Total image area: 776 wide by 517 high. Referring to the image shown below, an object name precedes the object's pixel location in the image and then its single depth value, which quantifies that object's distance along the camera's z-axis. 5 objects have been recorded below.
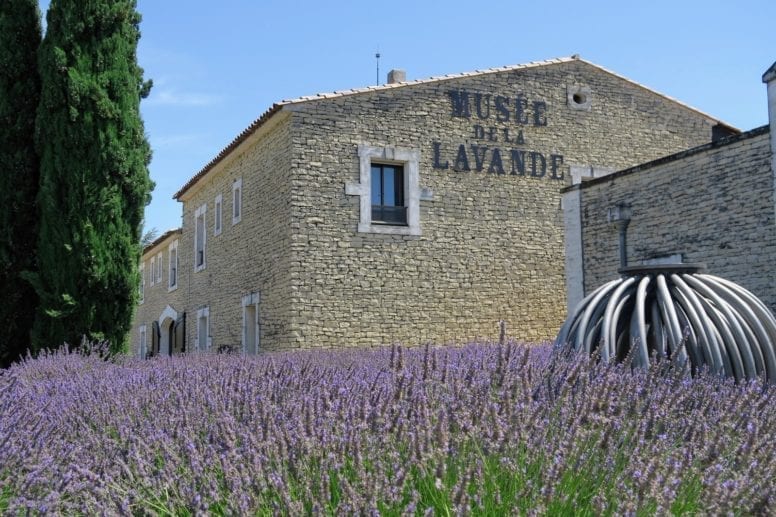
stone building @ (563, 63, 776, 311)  9.75
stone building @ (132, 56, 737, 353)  13.28
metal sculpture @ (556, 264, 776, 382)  4.75
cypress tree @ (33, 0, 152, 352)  9.87
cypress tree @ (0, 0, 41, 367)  10.20
